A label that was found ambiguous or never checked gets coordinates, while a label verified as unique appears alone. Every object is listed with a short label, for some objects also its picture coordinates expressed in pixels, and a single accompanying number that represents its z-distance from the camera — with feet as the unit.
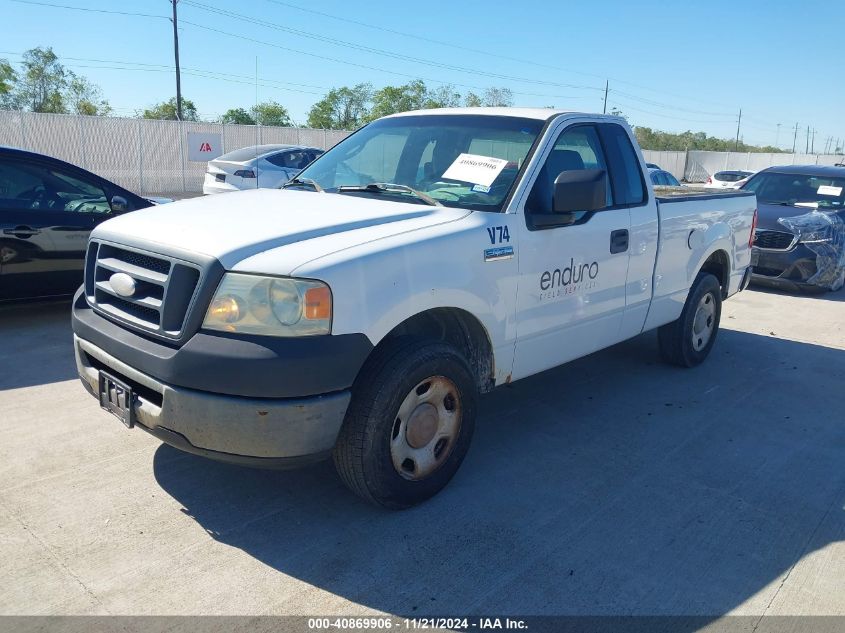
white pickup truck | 9.64
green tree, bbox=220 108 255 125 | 202.59
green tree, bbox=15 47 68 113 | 168.96
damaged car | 31.58
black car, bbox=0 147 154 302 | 20.27
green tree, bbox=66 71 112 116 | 174.29
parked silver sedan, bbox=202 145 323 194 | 51.44
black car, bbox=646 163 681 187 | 52.30
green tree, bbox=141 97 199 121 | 196.70
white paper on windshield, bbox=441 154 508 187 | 13.19
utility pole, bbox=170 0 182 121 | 121.43
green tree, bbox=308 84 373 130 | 207.00
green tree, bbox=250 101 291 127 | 210.59
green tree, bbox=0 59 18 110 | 164.45
